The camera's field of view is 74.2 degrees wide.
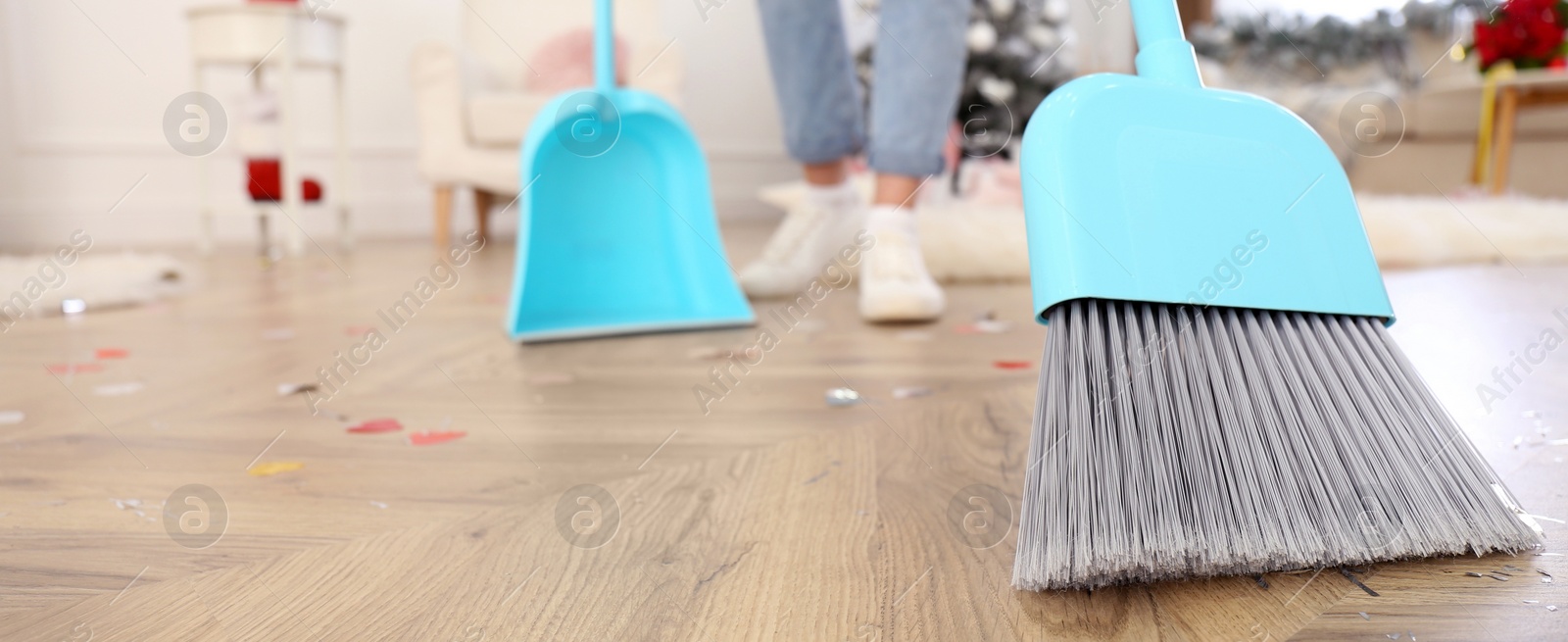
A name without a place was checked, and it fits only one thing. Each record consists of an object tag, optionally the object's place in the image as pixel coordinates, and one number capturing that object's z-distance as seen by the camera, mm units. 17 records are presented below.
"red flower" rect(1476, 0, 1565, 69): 3223
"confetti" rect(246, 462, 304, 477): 603
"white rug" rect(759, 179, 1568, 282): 1769
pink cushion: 2951
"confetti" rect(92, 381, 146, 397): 837
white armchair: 2680
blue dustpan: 1069
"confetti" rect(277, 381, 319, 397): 845
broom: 415
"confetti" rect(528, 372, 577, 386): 876
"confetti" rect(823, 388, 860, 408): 780
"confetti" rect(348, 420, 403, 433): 708
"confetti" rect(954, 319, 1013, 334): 1152
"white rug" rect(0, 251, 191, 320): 1383
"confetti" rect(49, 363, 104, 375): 940
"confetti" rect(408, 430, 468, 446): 676
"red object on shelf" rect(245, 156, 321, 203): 2607
